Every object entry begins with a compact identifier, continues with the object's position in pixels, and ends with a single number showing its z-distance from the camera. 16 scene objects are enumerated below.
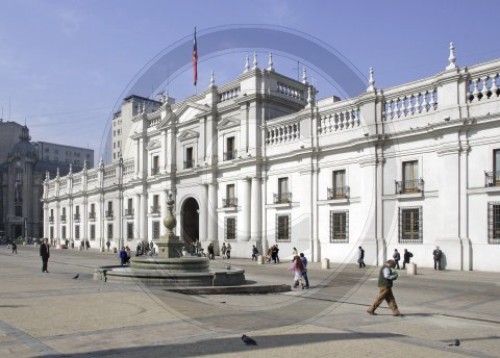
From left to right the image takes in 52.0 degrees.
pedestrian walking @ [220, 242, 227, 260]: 39.25
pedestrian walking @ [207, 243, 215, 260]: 39.53
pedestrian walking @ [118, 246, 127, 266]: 26.67
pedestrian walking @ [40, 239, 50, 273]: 23.89
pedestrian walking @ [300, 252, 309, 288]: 19.20
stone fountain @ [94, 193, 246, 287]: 17.58
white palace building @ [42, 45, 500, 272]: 26.52
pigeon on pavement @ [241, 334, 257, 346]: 8.73
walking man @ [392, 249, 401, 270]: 27.62
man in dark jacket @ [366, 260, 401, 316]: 12.85
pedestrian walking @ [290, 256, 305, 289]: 19.06
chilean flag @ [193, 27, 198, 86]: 32.51
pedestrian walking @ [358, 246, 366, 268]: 29.17
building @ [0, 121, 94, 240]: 101.94
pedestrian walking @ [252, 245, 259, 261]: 37.22
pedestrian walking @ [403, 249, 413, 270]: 28.03
